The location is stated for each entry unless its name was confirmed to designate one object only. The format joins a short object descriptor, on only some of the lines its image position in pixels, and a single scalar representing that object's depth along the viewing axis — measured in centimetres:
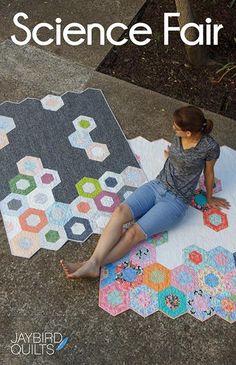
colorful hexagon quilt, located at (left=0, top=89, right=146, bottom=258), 252
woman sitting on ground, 235
